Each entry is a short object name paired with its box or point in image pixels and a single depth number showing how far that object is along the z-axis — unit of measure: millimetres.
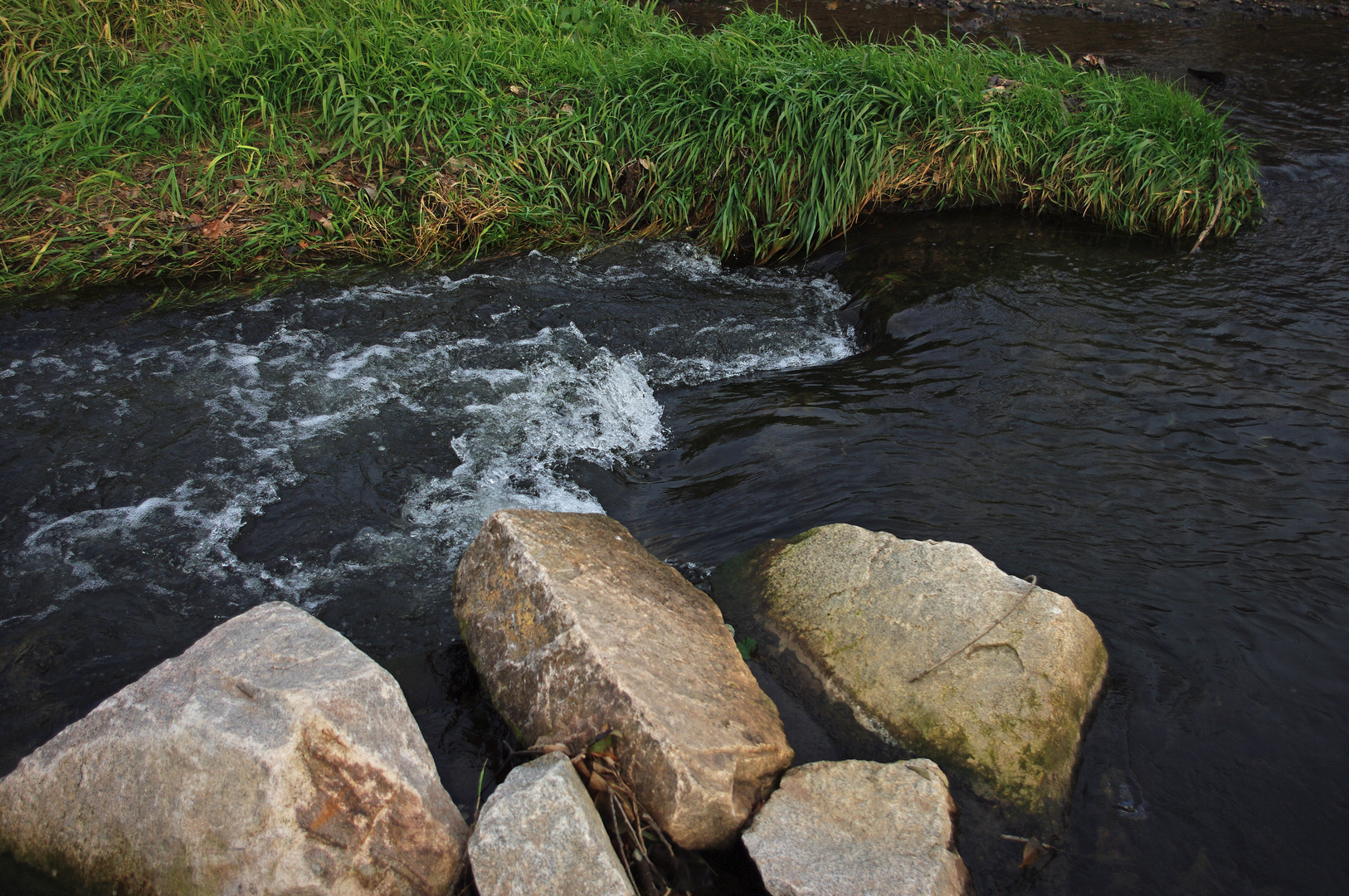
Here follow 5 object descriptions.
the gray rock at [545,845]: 1960
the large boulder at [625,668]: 2217
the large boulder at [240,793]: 1967
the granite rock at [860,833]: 2084
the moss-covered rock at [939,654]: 2473
